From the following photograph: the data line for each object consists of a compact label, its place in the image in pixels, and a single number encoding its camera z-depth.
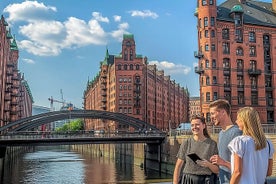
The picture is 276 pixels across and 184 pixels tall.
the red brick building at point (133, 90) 82.88
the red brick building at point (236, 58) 44.50
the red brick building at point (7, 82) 62.25
